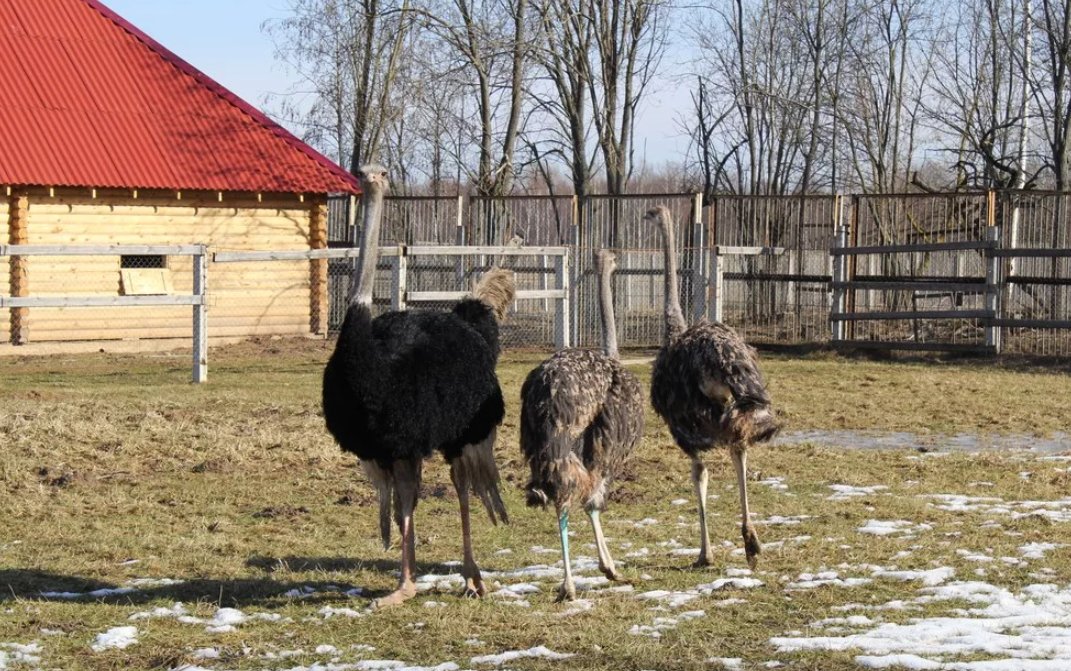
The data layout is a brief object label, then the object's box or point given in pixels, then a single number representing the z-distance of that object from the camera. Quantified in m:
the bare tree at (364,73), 30.66
